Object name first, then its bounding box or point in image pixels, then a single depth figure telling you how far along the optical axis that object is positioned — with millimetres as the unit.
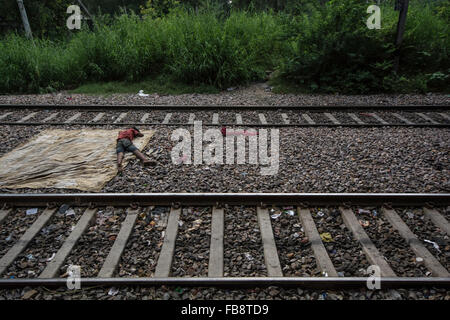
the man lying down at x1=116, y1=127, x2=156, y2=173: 4679
